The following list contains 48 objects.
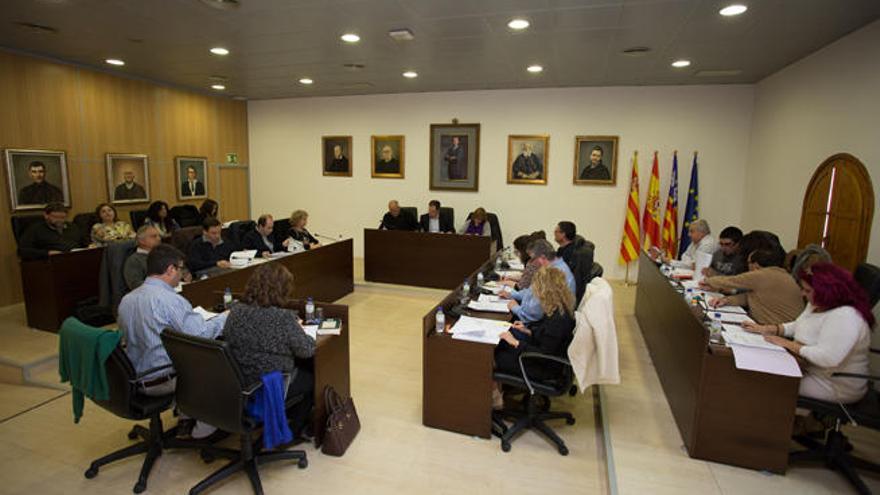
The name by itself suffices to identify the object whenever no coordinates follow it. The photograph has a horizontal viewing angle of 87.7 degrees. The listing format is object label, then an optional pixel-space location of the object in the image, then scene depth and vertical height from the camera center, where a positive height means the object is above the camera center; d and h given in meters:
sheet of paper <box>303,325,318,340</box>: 3.06 -0.96
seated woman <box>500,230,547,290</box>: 3.98 -0.67
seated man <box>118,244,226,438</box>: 2.61 -0.76
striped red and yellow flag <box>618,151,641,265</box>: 7.21 -0.49
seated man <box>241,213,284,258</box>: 5.32 -0.59
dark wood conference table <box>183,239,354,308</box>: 3.88 -0.96
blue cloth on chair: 2.45 -1.20
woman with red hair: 2.49 -0.75
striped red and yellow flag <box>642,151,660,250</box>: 7.13 -0.30
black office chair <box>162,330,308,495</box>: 2.28 -1.05
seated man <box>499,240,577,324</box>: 3.16 -0.76
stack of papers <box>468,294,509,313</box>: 3.63 -0.91
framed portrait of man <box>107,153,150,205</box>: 6.72 +0.09
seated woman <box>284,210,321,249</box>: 5.97 -0.57
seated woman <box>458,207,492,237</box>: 7.14 -0.52
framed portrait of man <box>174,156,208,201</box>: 7.84 +0.15
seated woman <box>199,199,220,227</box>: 6.79 -0.33
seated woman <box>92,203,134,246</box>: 5.52 -0.54
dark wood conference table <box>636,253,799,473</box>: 2.67 -1.27
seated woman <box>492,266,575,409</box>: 2.85 -0.88
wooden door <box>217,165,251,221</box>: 8.88 -0.11
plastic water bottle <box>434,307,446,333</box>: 3.19 -0.91
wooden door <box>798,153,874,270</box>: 4.04 -0.11
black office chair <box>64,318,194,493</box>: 2.44 -1.24
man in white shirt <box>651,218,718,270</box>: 4.74 -0.51
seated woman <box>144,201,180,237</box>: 6.52 -0.44
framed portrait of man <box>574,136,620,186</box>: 7.36 +0.55
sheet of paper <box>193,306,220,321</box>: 3.28 -0.93
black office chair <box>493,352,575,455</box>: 2.93 -1.50
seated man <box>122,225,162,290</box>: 3.98 -0.65
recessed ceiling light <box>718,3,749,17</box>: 3.74 +1.54
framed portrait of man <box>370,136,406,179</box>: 8.39 +0.62
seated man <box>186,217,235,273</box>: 4.63 -0.66
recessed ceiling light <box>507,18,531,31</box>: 4.20 +1.56
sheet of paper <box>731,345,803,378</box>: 2.60 -0.94
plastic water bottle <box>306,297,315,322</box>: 3.30 -0.88
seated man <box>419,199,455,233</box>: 7.38 -0.51
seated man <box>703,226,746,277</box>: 4.27 -0.57
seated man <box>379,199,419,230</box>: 7.40 -0.49
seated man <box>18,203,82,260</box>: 4.75 -0.58
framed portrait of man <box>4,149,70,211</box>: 5.54 +0.05
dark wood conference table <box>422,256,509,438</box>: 3.06 -1.31
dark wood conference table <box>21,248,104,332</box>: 4.64 -1.06
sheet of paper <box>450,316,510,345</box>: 3.06 -0.95
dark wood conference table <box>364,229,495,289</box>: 6.53 -0.97
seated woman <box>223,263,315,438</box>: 2.57 -0.80
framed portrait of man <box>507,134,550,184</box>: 7.63 +0.56
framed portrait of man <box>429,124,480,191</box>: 7.98 +0.60
